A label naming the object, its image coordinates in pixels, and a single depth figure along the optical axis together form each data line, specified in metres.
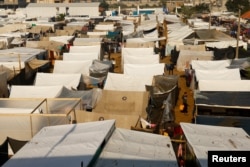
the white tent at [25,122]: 10.71
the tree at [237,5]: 63.17
